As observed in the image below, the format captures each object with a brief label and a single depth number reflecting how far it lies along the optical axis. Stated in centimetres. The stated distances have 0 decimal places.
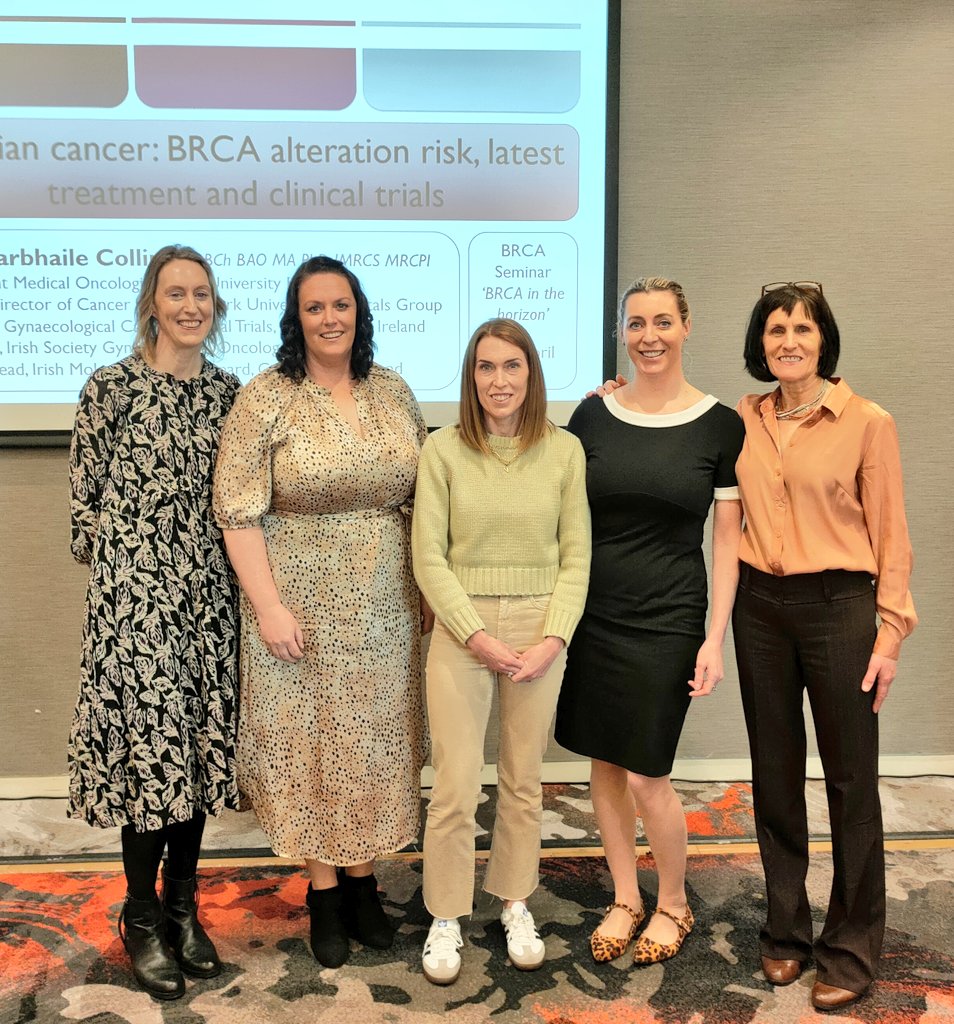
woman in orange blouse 175
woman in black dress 185
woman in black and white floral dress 179
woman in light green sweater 185
